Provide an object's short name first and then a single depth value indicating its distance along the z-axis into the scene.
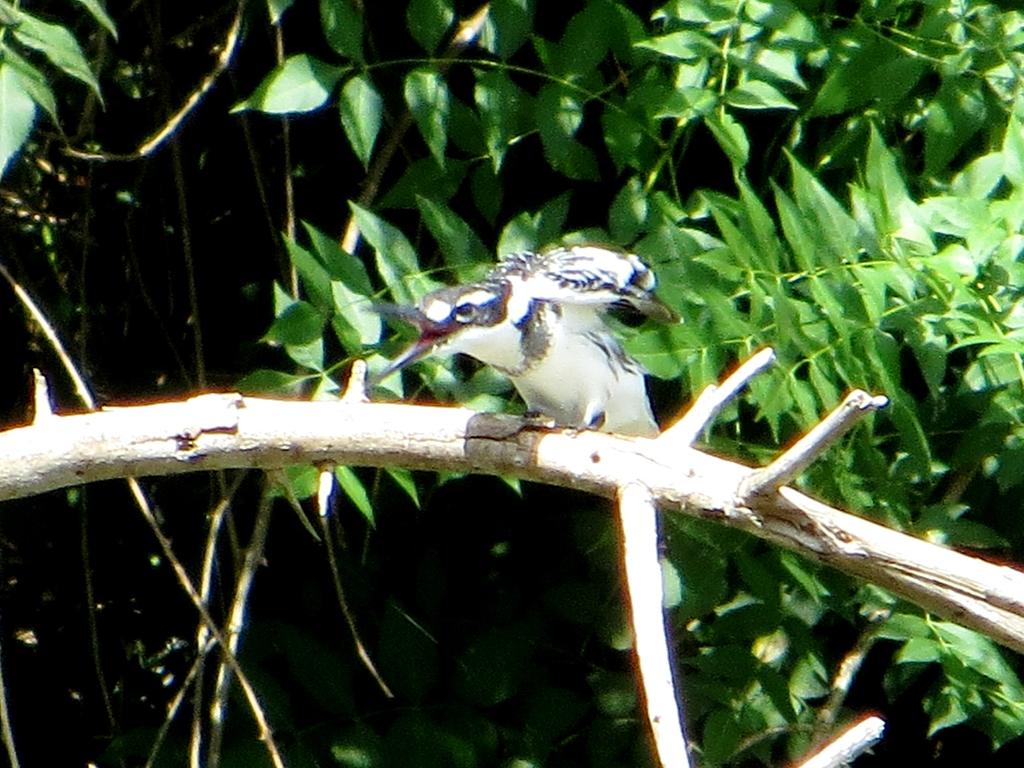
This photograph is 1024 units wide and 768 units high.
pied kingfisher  8.96
